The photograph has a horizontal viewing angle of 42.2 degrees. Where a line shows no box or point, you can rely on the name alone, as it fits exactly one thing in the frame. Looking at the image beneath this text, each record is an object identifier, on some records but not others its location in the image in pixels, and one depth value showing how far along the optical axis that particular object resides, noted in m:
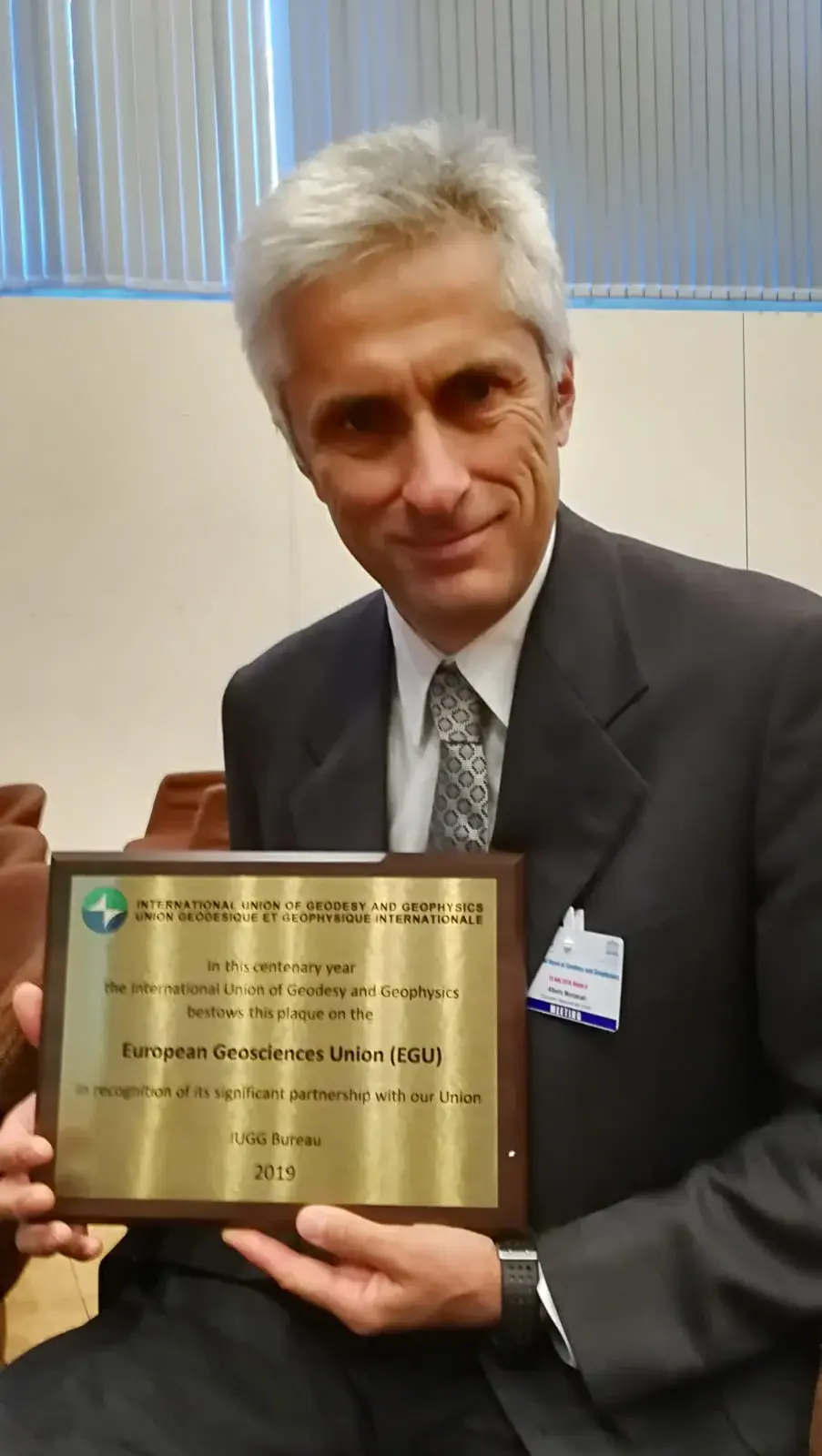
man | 0.87
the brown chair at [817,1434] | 0.78
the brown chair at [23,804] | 2.25
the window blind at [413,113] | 3.14
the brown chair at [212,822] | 2.53
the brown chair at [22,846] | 1.81
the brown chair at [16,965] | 1.22
